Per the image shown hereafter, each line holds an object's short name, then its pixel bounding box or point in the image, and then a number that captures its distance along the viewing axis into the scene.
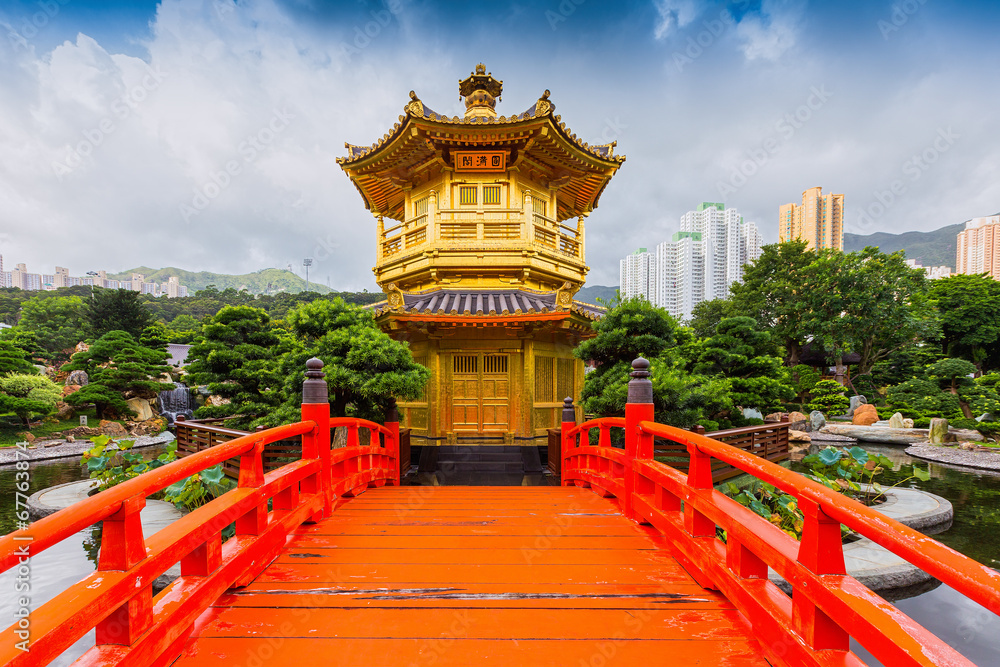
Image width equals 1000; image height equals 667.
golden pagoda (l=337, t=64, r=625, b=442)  10.35
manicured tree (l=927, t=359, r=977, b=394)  18.20
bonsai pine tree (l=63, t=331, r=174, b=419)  18.58
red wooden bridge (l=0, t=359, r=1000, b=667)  1.66
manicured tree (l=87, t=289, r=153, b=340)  28.83
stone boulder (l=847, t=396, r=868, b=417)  23.85
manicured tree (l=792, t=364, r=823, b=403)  24.39
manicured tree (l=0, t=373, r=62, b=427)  16.19
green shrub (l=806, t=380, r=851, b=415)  21.12
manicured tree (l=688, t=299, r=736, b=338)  32.50
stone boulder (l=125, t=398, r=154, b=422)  20.46
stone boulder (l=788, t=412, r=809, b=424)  20.35
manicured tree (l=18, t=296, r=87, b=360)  31.23
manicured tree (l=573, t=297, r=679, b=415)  8.19
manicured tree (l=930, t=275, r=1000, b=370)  26.19
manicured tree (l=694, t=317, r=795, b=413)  11.62
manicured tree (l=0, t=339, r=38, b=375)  17.77
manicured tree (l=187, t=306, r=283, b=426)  12.27
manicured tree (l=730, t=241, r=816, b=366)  27.72
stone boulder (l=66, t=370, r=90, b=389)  22.50
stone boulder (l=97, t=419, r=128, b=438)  17.88
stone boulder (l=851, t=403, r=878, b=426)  20.62
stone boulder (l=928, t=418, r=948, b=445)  16.03
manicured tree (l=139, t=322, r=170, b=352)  23.37
